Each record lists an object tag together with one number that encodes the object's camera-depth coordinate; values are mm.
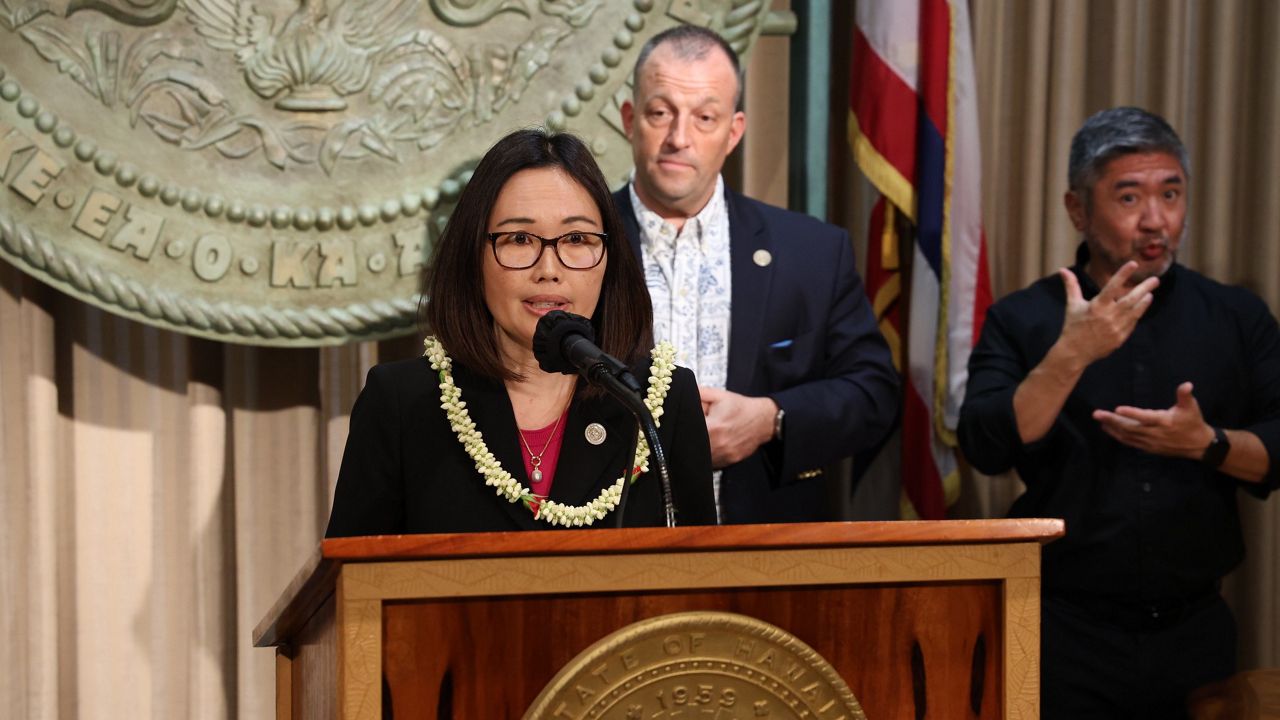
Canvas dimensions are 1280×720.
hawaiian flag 7012
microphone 3424
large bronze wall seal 6410
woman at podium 4176
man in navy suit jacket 6133
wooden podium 2965
